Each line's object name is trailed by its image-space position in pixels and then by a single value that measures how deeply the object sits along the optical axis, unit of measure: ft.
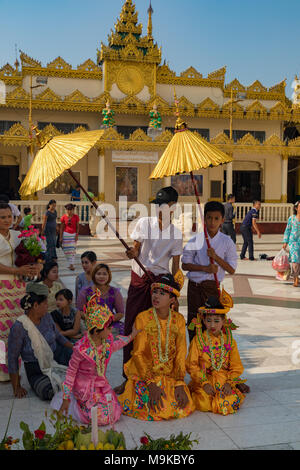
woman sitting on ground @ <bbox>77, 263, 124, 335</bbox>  17.44
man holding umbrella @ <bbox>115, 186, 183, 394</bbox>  13.16
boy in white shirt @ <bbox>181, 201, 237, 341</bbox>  13.35
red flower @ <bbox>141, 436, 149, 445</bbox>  6.90
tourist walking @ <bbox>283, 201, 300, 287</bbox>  28.66
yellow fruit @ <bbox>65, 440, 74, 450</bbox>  6.49
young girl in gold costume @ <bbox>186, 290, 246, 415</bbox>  12.16
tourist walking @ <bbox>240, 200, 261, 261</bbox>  40.52
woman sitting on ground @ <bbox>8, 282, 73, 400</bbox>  12.87
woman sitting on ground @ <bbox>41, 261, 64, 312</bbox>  17.93
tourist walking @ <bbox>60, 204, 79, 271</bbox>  36.19
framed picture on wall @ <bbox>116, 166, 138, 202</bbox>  81.82
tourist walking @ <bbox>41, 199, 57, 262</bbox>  35.86
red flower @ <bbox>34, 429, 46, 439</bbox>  6.82
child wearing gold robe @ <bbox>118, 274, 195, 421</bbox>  11.75
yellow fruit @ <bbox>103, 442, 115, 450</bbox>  6.37
